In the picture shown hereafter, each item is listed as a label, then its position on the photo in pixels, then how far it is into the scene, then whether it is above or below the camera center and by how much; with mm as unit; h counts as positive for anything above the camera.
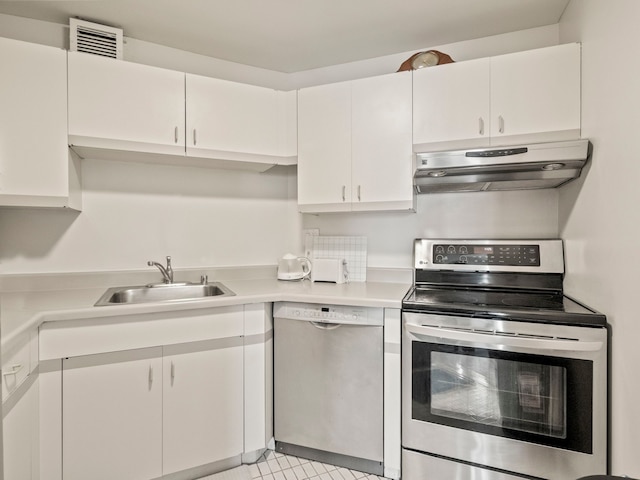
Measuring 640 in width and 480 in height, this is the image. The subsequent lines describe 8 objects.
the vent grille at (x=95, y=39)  1886 +1105
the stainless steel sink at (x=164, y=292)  1917 -323
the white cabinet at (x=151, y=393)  1474 -737
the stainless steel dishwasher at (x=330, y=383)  1722 -759
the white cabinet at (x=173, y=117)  1769 +674
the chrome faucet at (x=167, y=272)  2086 -213
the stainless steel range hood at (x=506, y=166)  1500 +335
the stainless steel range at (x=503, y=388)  1337 -634
